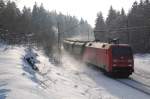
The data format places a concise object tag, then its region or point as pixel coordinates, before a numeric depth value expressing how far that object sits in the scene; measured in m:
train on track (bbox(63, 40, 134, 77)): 29.23
